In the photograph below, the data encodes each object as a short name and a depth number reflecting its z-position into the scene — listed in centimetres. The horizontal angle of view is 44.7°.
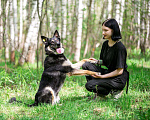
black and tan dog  416
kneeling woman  408
